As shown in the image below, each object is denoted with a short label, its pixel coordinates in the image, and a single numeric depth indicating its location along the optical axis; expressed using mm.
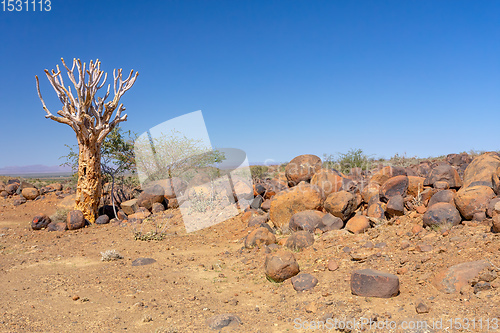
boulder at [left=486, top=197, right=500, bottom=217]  5984
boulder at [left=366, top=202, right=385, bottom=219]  7891
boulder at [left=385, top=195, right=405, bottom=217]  7531
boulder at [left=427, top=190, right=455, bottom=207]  6930
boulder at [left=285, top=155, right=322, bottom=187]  11320
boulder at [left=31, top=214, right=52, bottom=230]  11211
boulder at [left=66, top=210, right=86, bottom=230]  11148
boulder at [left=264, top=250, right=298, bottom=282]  5867
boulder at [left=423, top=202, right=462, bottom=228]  6289
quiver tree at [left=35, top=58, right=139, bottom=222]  11406
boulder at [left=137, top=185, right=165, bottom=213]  12969
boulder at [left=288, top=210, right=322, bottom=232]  8148
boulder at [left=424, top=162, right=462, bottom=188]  8170
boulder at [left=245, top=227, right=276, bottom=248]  7930
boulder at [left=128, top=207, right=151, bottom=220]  12156
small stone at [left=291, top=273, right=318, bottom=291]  5395
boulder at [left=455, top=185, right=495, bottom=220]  6227
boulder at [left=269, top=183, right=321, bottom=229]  9023
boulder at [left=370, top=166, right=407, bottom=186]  9320
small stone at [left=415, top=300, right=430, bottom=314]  4180
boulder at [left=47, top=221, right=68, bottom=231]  11024
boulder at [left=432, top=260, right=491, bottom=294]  4543
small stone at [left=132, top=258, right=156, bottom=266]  7215
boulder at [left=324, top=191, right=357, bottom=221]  8195
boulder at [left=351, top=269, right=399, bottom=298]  4641
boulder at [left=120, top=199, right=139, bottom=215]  12961
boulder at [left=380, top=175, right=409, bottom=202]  8203
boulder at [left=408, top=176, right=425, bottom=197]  8203
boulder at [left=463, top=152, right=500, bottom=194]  7309
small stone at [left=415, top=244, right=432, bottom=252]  5659
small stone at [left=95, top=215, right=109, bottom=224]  11898
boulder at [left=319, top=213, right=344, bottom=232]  7968
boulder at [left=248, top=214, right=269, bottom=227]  9969
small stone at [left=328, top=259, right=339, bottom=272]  5886
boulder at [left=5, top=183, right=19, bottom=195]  17633
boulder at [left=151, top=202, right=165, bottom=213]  12758
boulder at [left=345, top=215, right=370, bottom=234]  7516
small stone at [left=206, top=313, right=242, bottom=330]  4516
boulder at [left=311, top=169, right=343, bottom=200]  9383
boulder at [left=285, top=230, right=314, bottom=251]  7184
